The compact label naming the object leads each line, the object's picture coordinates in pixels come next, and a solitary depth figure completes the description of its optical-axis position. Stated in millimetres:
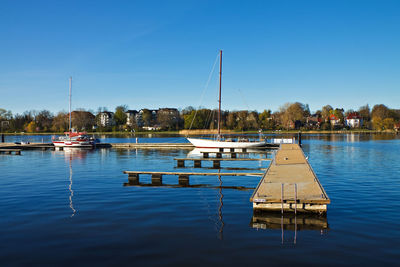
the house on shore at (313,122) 167625
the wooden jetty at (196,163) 33512
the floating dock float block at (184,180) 22338
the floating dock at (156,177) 22453
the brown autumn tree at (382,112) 160750
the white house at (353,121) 186500
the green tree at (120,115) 177250
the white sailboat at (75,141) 59500
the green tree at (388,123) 151625
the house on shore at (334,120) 179500
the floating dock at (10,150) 50725
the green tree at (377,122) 154500
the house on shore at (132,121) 188625
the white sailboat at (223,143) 52247
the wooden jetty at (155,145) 59688
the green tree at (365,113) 188000
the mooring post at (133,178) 23158
